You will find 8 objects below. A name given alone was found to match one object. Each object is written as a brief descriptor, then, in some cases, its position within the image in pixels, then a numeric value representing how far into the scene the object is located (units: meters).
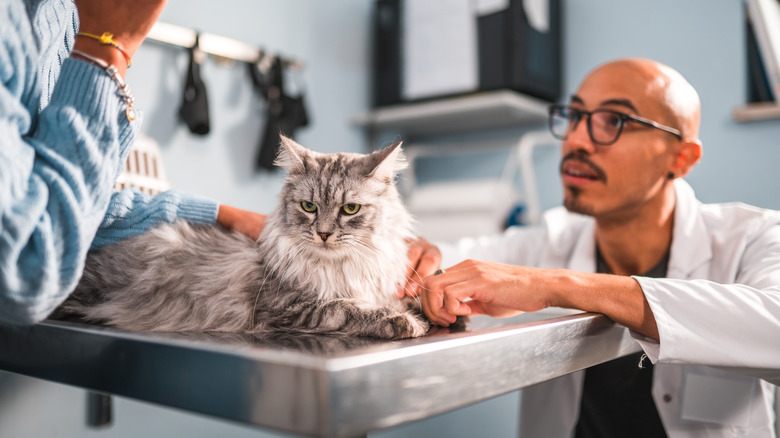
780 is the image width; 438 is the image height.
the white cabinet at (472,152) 2.68
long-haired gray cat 0.87
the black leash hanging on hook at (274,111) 2.65
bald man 0.93
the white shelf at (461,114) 2.66
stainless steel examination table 0.47
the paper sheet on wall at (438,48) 2.81
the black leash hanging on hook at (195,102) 2.26
